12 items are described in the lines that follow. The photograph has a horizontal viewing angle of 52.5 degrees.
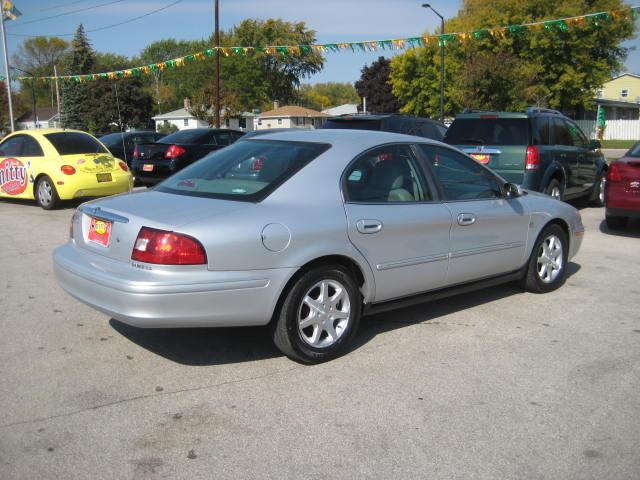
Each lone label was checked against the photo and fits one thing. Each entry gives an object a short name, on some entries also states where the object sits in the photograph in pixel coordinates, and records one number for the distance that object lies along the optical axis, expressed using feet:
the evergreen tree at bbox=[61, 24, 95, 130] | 163.24
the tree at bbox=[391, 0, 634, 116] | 138.72
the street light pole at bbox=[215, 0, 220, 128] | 81.95
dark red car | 29.17
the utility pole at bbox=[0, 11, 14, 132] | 76.64
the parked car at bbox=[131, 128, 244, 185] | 46.68
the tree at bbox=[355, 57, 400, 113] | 267.18
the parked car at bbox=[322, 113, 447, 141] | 34.38
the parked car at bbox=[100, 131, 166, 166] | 61.77
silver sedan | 12.66
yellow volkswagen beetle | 36.70
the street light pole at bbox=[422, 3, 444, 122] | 99.45
